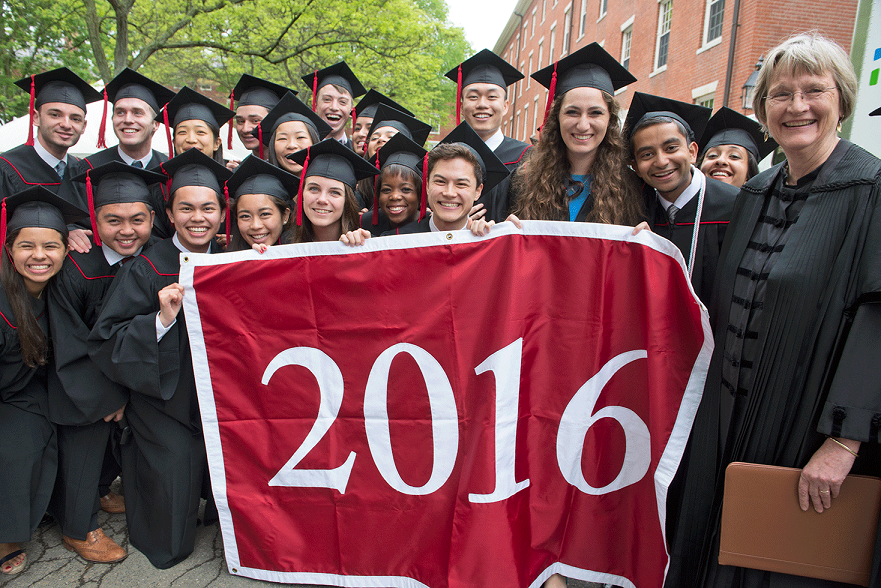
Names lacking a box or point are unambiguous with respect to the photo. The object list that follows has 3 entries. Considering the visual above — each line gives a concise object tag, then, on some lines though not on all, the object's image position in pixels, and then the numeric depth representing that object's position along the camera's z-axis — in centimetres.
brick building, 1195
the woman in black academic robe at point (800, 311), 179
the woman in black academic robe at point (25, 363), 270
